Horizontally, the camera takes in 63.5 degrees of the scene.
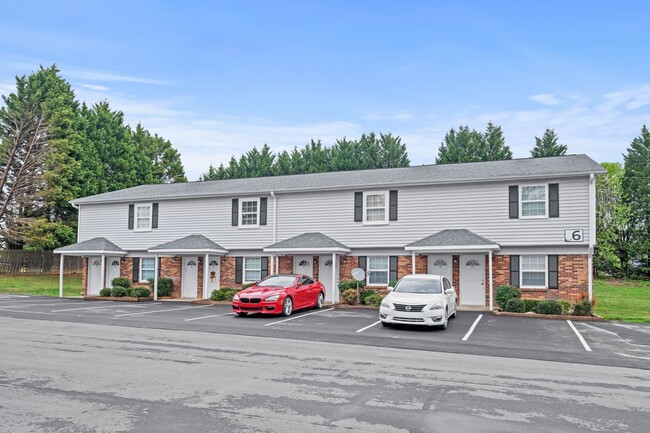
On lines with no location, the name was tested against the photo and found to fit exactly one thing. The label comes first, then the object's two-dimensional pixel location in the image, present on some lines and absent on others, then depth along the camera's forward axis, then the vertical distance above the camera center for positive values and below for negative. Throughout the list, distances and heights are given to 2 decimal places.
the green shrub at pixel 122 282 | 26.78 -1.80
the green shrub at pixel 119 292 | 25.92 -2.23
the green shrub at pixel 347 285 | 22.26 -1.52
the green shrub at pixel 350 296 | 21.55 -1.91
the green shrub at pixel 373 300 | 20.98 -2.01
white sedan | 14.28 -1.48
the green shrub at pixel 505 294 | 19.38 -1.58
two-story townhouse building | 20.22 +0.92
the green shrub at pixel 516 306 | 18.59 -1.93
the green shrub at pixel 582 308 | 17.80 -1.90
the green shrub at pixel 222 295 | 23.77 -2.12
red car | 17.33 -1.62
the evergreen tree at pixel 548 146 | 52.47 +10.63
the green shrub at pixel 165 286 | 26.01 -1.94
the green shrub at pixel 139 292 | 25.22 -2.18
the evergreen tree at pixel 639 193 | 43.78 +5.26
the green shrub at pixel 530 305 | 18.78 -1.91
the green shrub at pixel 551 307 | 18.25 -1.94
